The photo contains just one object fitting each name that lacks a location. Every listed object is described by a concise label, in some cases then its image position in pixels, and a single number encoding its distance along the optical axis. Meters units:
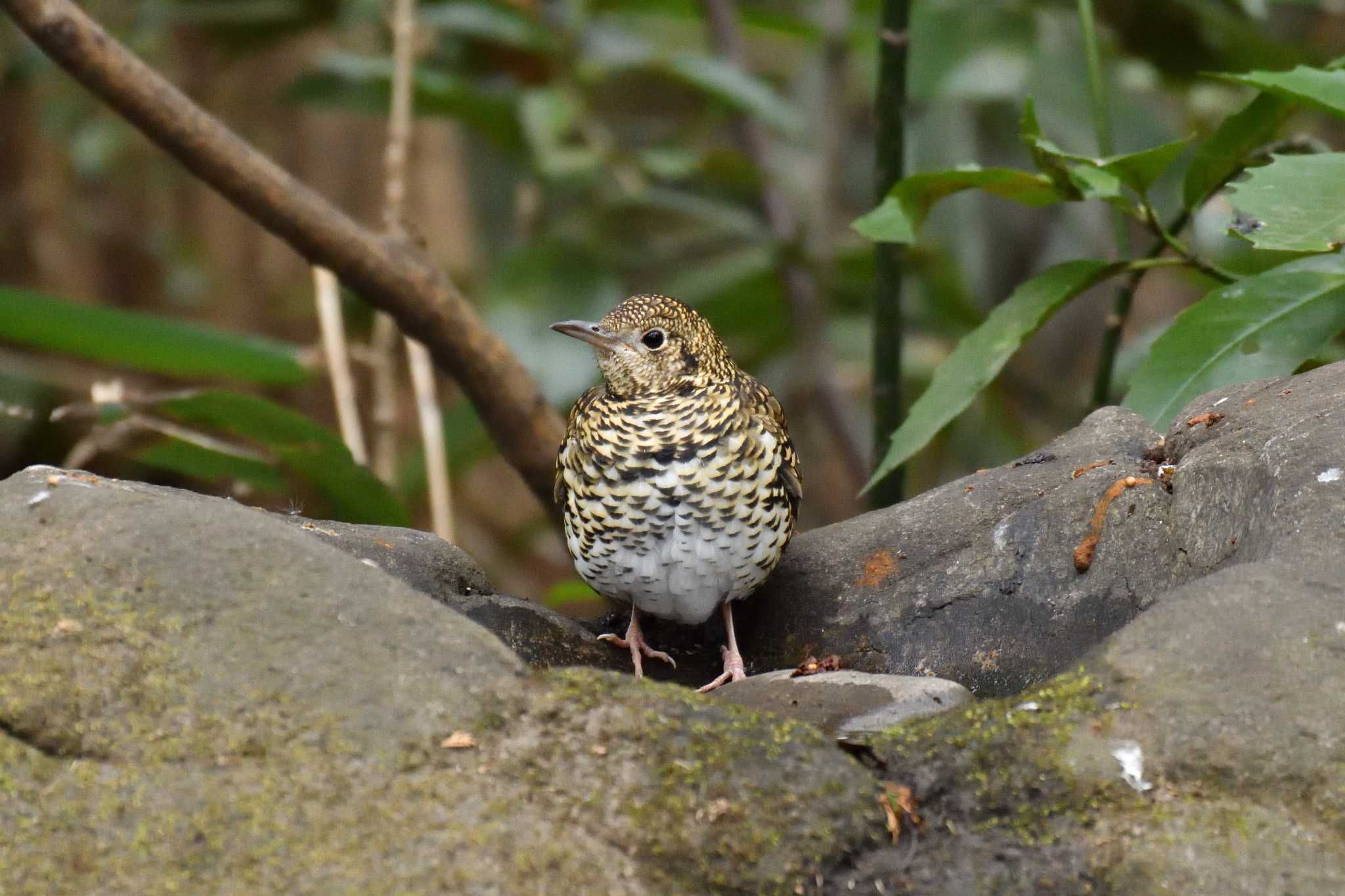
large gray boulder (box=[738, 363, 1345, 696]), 5.17
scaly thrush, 6.25
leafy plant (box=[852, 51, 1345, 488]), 5.93
